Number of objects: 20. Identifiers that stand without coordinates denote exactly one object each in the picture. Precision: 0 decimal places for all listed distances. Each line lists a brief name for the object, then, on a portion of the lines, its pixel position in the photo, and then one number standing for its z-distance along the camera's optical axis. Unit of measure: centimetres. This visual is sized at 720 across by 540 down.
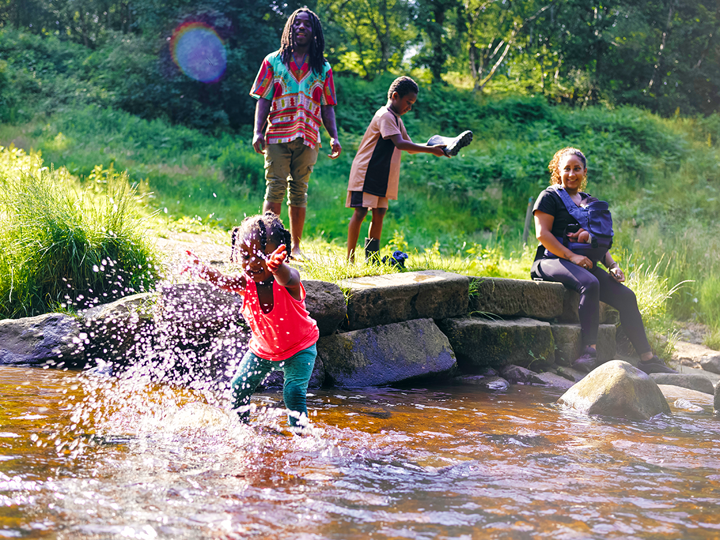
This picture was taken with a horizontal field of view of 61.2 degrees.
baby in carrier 559
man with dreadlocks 551
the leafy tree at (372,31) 2202
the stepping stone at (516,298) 548
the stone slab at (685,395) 477
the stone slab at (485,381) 498
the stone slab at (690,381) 526
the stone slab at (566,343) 564
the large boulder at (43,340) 425
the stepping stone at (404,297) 477
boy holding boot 549
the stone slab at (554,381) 514
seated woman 550
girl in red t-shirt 295
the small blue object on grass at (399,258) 561
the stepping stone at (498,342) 527
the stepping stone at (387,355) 462
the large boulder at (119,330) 435
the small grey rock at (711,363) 608
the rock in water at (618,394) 414
